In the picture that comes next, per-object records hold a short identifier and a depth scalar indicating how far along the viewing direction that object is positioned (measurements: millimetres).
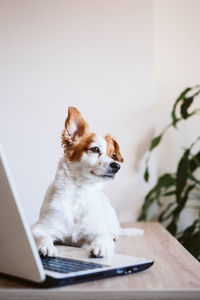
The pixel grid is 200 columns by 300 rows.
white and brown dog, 1064
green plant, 1752
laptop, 611
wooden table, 619
